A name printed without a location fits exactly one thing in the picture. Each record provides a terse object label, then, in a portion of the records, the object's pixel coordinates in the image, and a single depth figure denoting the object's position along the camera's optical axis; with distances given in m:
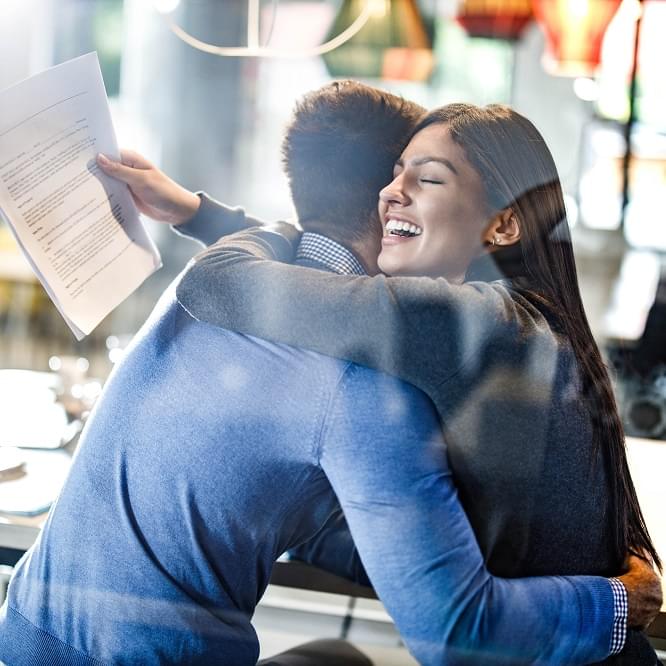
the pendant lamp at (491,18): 1.60
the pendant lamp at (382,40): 1.49
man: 0.80
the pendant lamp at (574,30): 1.86
